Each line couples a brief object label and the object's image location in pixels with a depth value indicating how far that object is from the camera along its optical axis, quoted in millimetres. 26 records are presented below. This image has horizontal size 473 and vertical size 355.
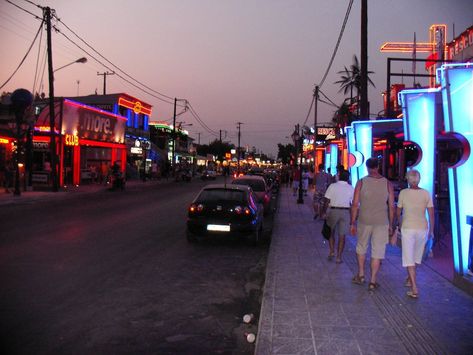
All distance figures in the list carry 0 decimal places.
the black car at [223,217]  10320
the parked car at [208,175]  53719
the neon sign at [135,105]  45906
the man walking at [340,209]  8352
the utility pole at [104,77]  66269
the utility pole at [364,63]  13672
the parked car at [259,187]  16469
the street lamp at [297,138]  30141
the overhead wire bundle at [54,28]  24388
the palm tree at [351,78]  36503
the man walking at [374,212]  6559
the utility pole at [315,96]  35475
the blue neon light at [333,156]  25547
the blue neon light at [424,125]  8859
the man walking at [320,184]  14773
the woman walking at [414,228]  6211
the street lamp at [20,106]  23688
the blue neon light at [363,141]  14094
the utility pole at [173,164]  53647
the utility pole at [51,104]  25094
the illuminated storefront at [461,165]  6408
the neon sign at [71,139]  31381
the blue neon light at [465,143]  6422
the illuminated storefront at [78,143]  30672
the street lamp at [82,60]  25978
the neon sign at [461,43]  22891
